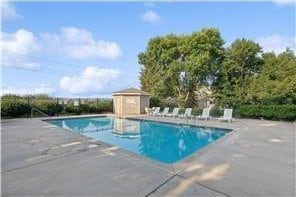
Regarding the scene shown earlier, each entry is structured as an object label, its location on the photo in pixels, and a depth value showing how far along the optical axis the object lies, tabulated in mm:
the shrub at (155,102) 15305
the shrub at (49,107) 11763
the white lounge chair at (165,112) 11904
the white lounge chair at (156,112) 12545
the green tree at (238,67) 12568
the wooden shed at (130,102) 14122
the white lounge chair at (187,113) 10613
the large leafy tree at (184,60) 12854
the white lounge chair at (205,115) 10018
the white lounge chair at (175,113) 11403
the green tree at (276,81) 10398
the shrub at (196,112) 11416
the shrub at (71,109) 12700
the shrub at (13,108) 10247
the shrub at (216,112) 10900
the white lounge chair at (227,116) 9193
